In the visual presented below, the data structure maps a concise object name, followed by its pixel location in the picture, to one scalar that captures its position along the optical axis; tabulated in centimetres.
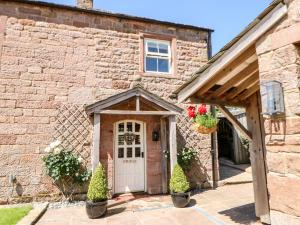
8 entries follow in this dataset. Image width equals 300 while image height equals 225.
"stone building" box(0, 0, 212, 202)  680
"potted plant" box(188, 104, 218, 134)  455
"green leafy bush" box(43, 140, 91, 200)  664
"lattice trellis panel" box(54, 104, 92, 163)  715
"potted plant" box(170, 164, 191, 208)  609
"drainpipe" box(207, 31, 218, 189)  848
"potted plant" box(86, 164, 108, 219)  545
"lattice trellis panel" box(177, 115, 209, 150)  824
